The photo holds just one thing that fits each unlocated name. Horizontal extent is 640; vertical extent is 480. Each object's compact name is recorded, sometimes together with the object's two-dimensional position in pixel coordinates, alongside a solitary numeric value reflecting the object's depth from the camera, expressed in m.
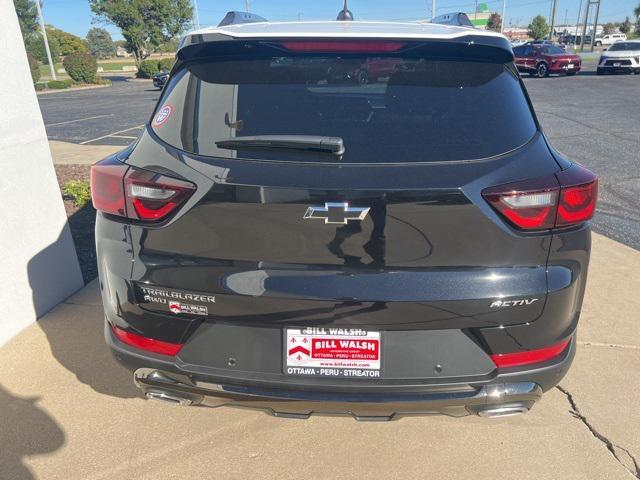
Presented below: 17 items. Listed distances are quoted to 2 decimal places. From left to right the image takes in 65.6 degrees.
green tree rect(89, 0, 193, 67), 45.62
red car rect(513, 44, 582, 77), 25.73
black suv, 1.73
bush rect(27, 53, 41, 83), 33.34
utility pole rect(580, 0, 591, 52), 46.62
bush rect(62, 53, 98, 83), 36.16
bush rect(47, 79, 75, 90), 32.59
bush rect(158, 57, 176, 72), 38.97
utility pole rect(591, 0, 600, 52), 46.47
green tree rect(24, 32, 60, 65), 49.56
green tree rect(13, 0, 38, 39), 53.53
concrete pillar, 3.08
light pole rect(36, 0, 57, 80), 33.81
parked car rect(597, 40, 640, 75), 25.34
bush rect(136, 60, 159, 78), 40.12
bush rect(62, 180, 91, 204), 5.67
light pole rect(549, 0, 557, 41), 60.16
